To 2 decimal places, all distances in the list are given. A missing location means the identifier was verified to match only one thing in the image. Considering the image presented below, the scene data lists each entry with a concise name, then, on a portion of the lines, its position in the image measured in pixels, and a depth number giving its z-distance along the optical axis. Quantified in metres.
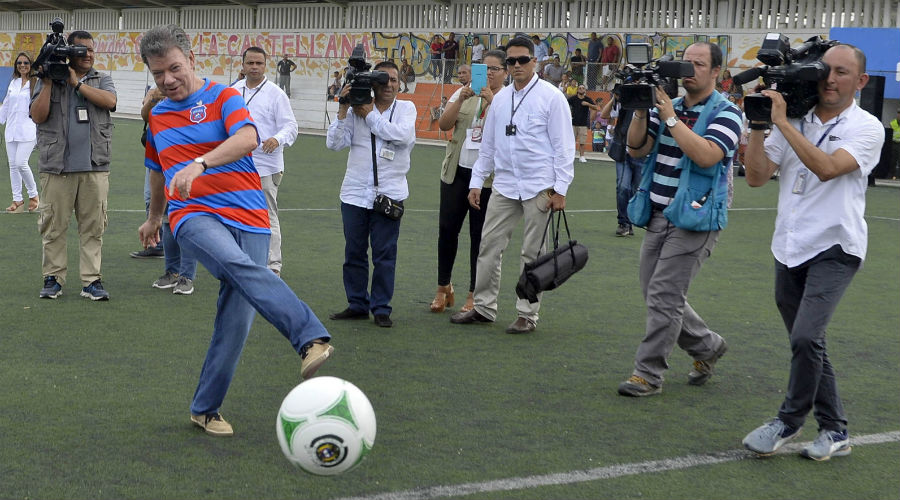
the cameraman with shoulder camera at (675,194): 5.81
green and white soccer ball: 4.05
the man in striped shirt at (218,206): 4.62
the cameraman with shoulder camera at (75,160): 8.08
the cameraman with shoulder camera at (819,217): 4.90
